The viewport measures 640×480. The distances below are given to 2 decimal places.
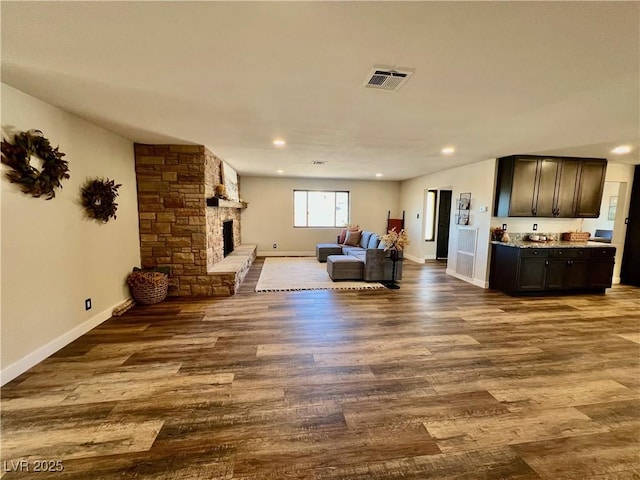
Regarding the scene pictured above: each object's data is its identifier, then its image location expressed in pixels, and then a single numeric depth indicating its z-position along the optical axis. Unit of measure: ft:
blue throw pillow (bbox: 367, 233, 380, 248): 18.86
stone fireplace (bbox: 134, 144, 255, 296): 13.48
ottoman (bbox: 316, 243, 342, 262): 23.30
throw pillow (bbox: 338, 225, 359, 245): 24.94
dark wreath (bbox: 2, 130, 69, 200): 7.07
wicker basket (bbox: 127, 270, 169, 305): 12.50
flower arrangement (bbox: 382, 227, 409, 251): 16.19
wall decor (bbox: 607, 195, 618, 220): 17.79
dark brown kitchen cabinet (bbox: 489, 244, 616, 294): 14.66
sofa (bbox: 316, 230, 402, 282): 17.33
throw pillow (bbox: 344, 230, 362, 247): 23.73
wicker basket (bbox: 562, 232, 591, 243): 16.42
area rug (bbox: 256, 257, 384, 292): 16.10
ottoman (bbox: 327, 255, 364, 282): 17.54
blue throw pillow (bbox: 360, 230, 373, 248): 21.59
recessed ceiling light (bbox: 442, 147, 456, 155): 13.47
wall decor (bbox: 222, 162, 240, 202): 17.85
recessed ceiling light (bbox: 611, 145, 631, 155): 12.82
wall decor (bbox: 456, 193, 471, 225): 18.11
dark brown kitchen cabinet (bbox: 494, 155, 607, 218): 15.15
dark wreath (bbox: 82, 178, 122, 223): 9.83
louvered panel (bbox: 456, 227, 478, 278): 17.54
